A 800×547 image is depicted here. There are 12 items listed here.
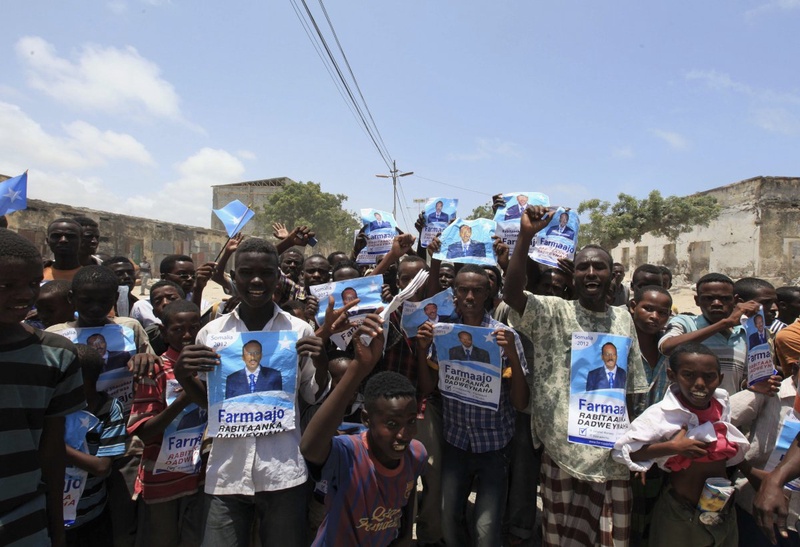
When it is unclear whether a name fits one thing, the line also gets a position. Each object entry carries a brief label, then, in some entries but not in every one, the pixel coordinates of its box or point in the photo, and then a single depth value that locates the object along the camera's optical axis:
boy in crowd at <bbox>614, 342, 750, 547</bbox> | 2.65
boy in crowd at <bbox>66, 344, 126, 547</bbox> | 2.54
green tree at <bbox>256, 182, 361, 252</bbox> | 34.31
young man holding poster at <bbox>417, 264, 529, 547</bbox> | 3.18
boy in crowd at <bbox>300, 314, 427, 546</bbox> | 2.31
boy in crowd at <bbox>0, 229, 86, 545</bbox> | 1.82
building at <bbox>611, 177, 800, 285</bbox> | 23.33
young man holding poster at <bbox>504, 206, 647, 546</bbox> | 2.85
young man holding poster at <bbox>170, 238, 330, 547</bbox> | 2.40
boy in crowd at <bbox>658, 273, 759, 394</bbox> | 3.23
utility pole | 27.14
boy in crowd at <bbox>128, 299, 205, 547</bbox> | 2.80
